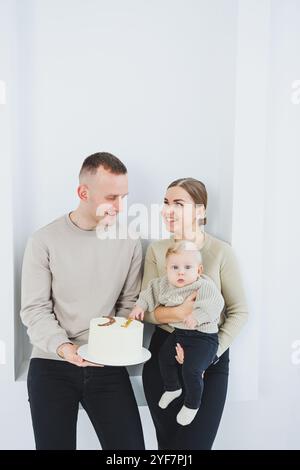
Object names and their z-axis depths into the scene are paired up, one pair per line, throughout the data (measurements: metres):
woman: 1.52
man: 1.48
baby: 1.48
